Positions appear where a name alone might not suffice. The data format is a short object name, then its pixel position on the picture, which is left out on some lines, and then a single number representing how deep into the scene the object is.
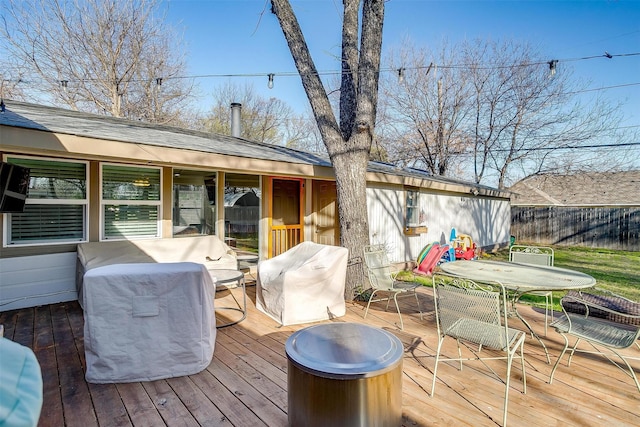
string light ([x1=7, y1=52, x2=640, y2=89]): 6.53
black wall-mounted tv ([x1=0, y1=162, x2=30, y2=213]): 3.62
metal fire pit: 1.67
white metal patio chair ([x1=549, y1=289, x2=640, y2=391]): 2.48
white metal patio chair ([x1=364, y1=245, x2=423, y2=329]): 4.17
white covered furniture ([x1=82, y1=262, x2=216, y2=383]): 2.54
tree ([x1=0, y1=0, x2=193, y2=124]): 10.47
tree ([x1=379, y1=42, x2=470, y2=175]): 15.66
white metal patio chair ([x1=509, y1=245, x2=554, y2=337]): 4.16
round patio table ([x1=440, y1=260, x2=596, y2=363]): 2.87
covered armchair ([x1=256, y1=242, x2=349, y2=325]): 3.93
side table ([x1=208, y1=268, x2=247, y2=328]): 3.88
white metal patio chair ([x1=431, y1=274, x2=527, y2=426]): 2.32
